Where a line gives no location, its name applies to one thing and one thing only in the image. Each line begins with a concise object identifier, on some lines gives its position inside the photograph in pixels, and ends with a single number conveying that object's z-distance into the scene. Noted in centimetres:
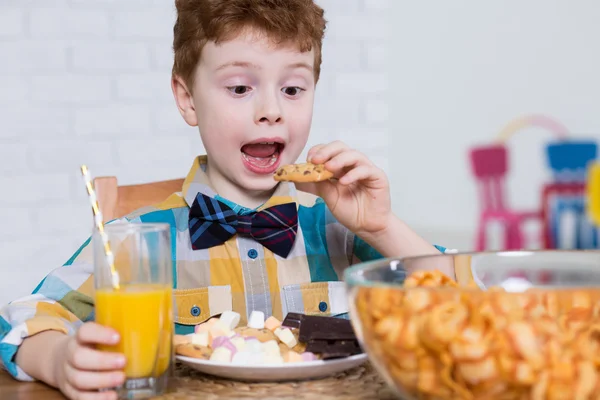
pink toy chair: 372
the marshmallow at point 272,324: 97
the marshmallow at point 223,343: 86
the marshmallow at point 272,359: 84
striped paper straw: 80
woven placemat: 80
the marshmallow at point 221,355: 84
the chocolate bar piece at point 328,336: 84
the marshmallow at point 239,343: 87
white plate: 80
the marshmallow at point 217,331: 92
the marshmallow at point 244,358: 84
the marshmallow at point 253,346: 86
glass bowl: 59
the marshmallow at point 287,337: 92
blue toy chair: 280
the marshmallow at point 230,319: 98
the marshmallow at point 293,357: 85
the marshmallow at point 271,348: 86
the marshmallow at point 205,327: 93
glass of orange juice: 80
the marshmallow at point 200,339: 90
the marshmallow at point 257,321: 98
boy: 126
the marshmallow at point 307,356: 85
